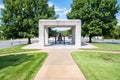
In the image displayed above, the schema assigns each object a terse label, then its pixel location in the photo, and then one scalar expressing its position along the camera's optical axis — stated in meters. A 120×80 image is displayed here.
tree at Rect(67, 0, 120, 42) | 14.15
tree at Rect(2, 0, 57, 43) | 13.44
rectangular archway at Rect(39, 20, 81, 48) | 10.35
